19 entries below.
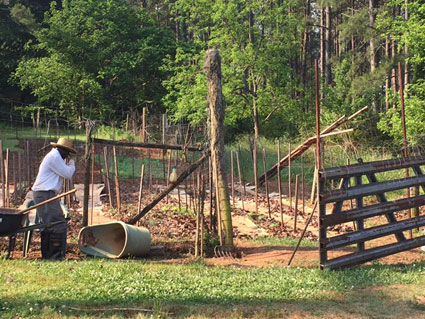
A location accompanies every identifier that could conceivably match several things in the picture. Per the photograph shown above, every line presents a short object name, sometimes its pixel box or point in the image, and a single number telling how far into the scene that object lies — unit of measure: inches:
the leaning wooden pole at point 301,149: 502.3
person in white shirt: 318.7
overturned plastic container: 337.7
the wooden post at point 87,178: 359.6
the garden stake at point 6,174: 423.1
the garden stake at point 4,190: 435.2
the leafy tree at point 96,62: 1278.3
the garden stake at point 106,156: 500.3
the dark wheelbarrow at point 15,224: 289.0
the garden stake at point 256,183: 528.1
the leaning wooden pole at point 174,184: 365.4
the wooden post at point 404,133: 359.3
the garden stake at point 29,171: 591.5
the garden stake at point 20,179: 573.0
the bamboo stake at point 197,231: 349.6
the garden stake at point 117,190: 454.3
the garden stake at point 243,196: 568.5
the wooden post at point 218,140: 367.6
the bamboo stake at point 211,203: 383.2
